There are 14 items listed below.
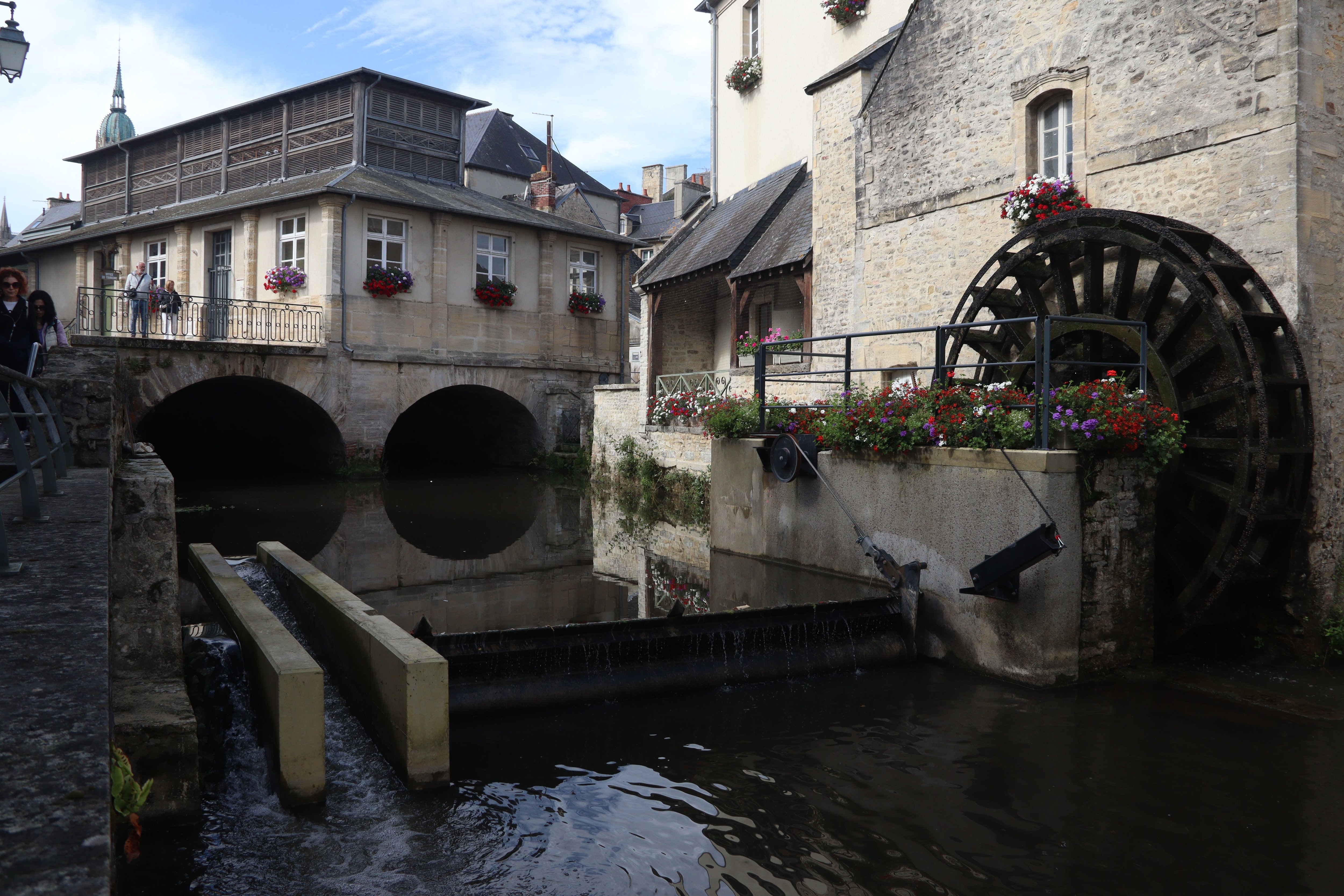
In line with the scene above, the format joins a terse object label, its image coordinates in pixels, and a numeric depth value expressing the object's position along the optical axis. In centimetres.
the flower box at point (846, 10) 1495
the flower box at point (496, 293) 2086
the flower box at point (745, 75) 1792
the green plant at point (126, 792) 258
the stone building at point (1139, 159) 711
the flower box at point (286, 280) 1944
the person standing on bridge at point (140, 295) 1798
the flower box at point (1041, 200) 904
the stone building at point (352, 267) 1898
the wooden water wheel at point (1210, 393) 669
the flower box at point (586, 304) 2248
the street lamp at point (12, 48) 795
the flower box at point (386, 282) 1925
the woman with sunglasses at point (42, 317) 681
